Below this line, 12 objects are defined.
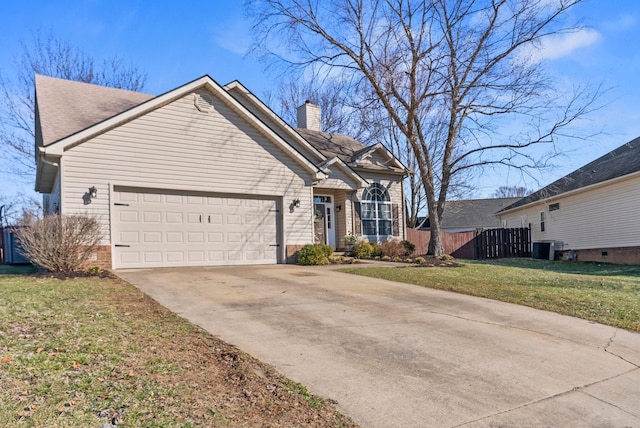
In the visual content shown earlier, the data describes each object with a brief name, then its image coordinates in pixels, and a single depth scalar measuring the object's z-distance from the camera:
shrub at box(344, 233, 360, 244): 18.45
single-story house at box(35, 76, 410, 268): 11.70
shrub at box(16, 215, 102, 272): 9.60
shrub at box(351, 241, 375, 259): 17.58
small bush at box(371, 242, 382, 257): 17.70
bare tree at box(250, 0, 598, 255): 16.94
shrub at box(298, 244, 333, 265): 14.26
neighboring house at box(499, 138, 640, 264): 19.39
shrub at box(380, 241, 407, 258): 17.49
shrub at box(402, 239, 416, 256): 18.21
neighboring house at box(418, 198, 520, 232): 47.78
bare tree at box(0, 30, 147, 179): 24.69
